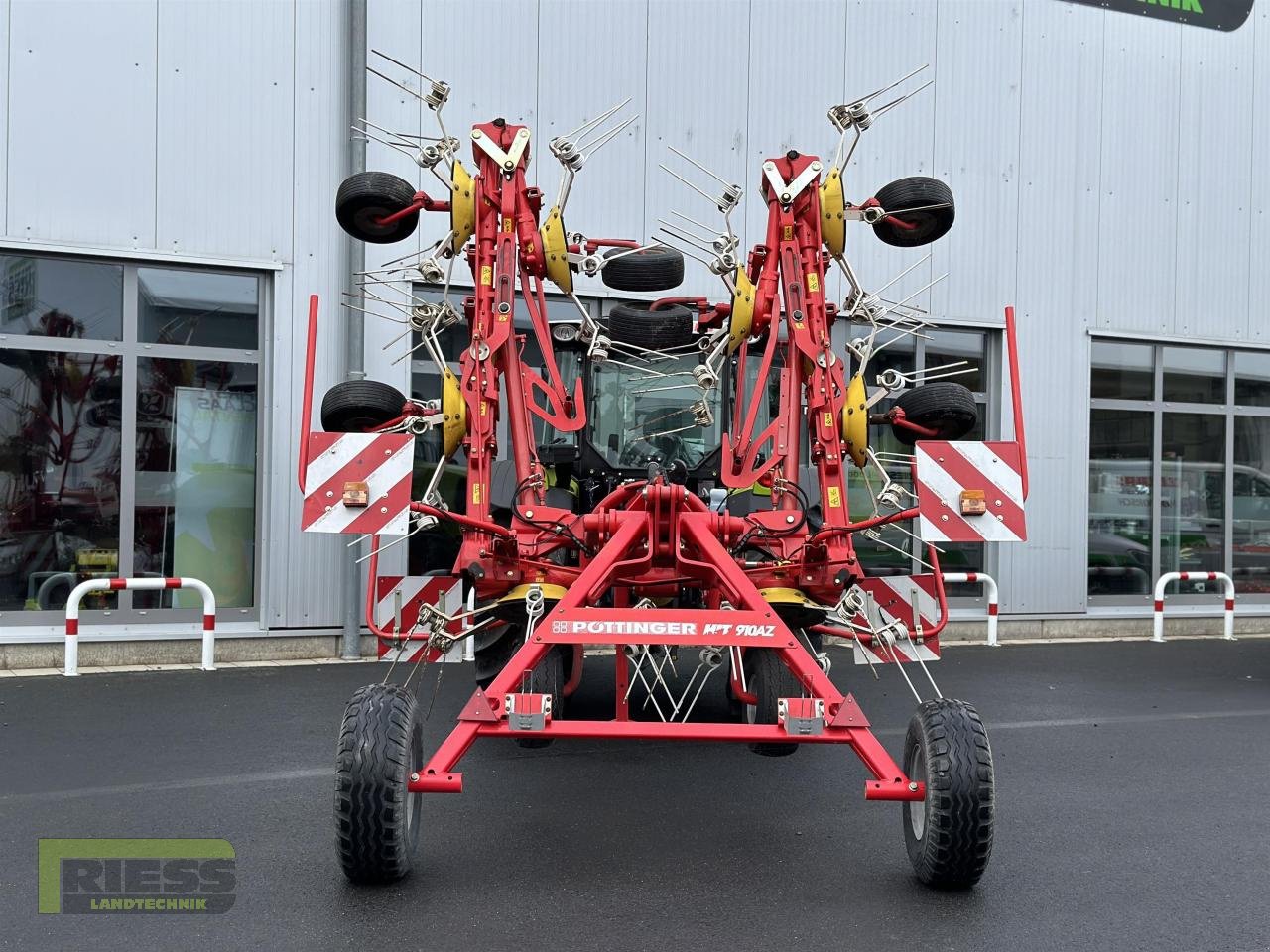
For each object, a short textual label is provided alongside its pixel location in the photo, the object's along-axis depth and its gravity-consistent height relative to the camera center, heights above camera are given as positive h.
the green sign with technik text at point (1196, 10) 12.20 +5.15
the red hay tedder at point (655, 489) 3.92 -0.02
